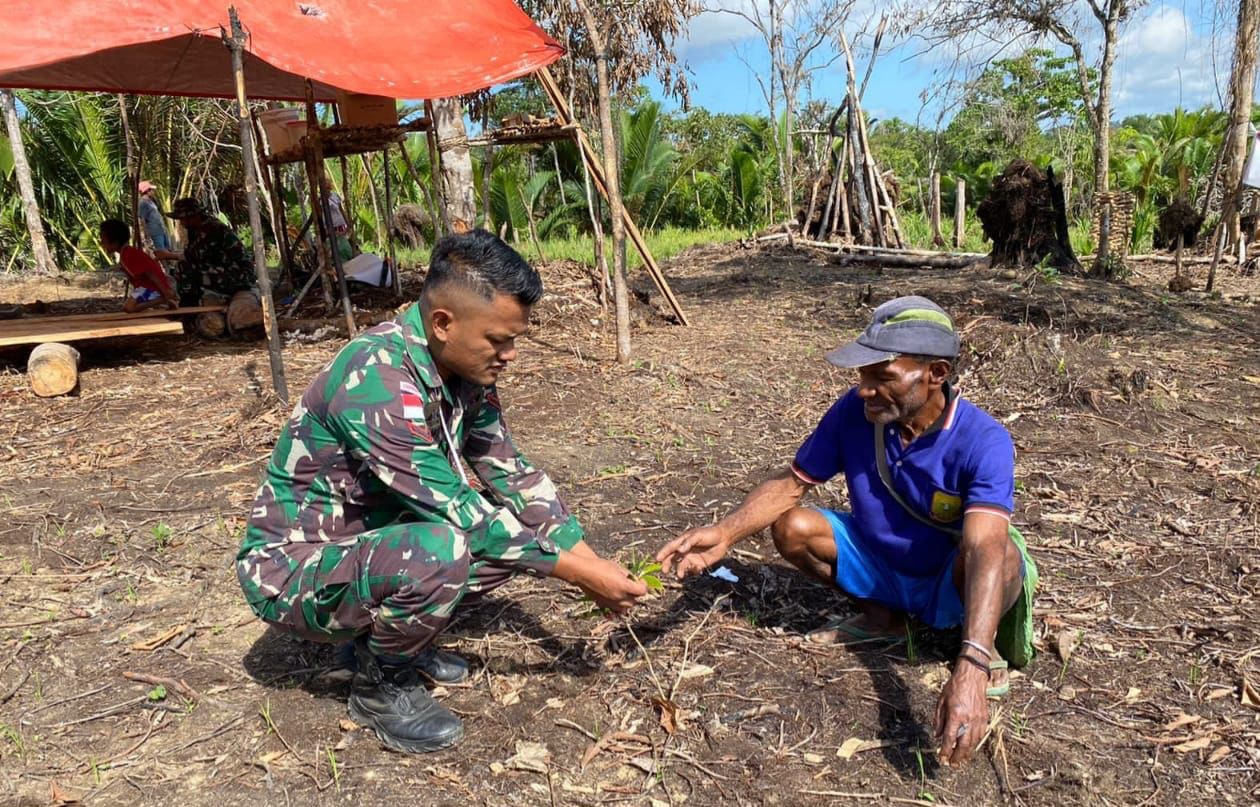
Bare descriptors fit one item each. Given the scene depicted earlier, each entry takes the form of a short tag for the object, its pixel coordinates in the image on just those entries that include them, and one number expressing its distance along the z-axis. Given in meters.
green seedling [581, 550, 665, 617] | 2.64
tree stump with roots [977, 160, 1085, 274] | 10.29
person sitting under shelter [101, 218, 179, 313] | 8.09
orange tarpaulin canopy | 5.32
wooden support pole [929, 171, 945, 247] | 15.14
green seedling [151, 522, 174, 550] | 3.85
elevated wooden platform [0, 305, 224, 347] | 6.80
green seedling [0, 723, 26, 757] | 2.46
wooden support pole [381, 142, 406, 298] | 9.30
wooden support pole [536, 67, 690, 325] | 6.76
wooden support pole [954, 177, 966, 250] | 15.39
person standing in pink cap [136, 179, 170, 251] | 10.40
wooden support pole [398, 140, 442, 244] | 8.37
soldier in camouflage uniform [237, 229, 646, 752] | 2.20
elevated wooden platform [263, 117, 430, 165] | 7.35
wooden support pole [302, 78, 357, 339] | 7.16
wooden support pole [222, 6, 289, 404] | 5.26
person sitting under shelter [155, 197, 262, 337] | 8.20
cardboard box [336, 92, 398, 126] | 7.42
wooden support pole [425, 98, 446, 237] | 7.34
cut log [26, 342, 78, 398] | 6.34
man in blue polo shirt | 2.27
